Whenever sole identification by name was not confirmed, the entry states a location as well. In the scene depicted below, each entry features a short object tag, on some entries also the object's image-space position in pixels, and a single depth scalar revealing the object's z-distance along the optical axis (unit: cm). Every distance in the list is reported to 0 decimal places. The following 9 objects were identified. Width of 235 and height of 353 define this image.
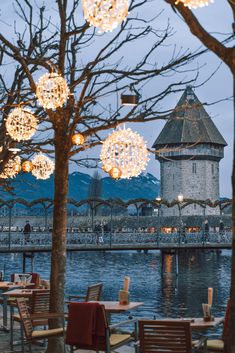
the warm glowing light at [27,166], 1428
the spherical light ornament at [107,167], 931
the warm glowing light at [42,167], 1537
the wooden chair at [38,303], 998
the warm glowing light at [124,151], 925
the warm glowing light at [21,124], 1016
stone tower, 8169
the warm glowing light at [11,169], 1483
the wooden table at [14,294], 1154
